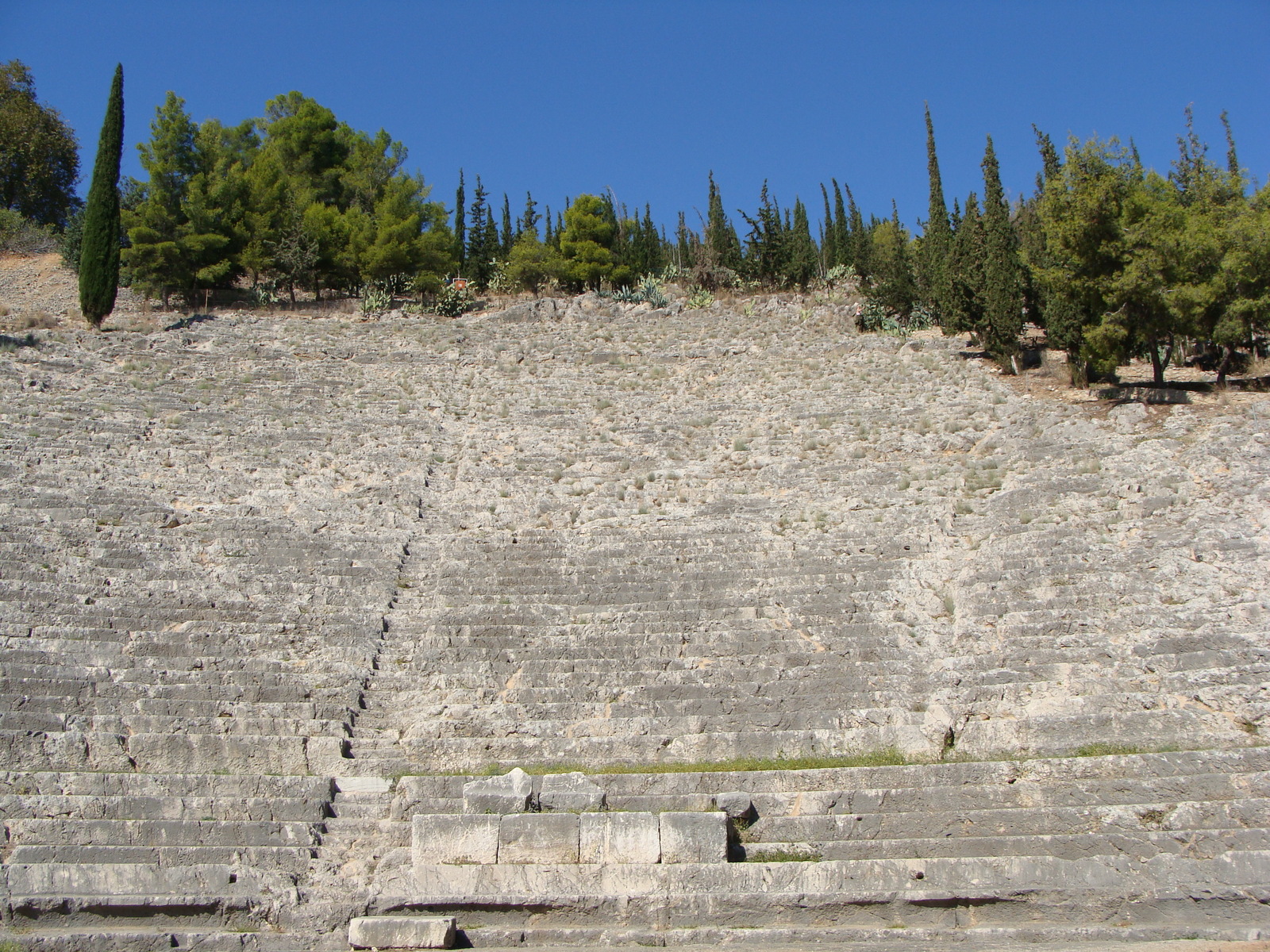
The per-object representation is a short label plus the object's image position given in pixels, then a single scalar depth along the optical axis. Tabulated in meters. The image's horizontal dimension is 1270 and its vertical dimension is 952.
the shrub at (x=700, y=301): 28.27
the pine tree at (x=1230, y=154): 27.61
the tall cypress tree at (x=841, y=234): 37.94
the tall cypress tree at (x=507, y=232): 41.21
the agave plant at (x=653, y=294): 28.62
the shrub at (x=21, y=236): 33.03
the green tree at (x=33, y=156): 36.69
